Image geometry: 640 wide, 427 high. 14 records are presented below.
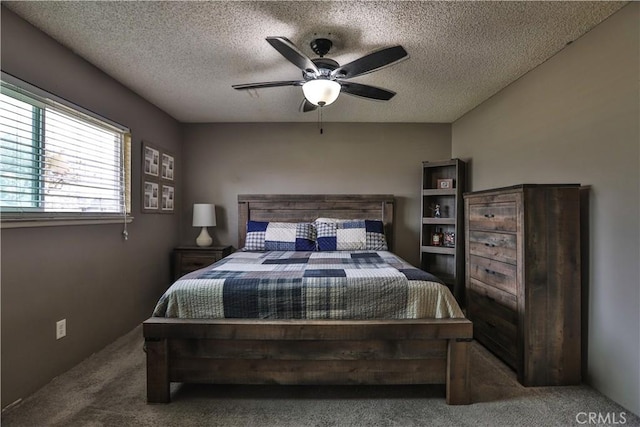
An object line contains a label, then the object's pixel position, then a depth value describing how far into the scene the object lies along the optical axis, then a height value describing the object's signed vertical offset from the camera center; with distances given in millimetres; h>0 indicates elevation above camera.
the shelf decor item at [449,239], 3682 -294
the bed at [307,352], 1842 -797
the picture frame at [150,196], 3203 +183
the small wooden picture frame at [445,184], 3750 +353
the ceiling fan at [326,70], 1836 +906
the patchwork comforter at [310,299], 1906 -506
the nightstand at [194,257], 3664 -497
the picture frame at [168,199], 3600 +171
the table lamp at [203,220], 3826 -78
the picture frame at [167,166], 3568 +542
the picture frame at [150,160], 3191 +553
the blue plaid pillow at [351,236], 3467 -243
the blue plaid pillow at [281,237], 3453 -254
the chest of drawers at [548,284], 2049 -446
